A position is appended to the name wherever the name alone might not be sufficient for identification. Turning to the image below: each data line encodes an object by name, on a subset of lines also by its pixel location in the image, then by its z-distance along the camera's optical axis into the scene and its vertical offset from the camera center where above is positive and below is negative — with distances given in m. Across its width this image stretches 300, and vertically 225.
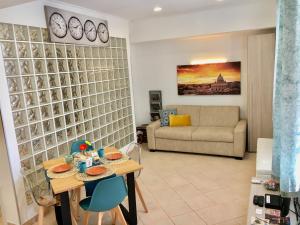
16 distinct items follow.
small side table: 5.60 -1.27
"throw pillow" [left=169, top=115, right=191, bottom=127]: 5.14 -0.96
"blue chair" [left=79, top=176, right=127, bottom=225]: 2.19 -1.03
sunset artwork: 4.95 -0.17
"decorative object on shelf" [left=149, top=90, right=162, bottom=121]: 5.70 -0.66
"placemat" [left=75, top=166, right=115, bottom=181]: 2.33 -0.90
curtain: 1.57 -0.20
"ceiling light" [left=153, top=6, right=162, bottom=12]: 4.01 +1.03
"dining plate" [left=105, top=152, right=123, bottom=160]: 2.80 -0.87
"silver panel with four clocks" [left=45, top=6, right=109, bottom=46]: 3.20 +0.71
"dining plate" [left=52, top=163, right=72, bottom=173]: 2.52 -0.87
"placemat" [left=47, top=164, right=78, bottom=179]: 2.42 -0.89
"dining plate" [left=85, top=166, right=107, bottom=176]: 2.40 -0.88
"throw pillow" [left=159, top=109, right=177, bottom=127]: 5.22 -0.86
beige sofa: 4.40 -1.11
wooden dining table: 2.23 -0.92
